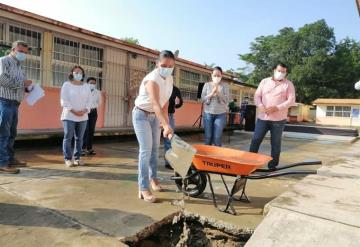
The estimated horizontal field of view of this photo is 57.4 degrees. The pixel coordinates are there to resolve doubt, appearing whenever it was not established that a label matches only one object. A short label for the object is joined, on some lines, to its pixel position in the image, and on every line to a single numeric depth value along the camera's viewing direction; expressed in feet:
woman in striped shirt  19.25
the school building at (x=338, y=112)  120.06
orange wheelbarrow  11.03
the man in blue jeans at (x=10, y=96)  14.73
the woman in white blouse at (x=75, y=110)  17.19
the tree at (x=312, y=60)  131.13
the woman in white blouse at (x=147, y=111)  11.94
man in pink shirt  16.92
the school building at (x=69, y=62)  24.86
